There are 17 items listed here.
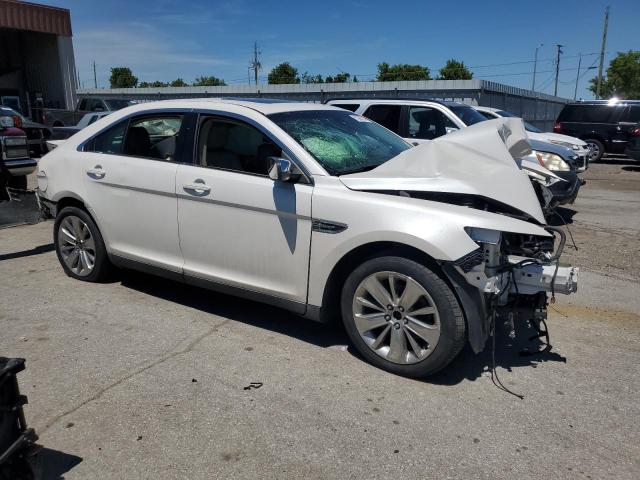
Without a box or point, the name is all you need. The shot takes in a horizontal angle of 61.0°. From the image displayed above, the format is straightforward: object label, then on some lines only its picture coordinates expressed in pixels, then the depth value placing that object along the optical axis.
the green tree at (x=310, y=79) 70.25
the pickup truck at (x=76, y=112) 20.20
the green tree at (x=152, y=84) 73.75
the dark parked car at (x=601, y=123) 17.22
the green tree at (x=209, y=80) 77.55
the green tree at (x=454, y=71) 65.06
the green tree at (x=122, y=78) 79.38
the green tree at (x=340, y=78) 65.62
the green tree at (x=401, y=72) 66.06
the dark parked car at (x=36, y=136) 15.84
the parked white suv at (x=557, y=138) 11.01
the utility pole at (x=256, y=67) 86.19
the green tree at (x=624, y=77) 70.19
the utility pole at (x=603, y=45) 53.25
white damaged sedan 3.31
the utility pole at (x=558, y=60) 78.49
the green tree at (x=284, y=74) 71.62
